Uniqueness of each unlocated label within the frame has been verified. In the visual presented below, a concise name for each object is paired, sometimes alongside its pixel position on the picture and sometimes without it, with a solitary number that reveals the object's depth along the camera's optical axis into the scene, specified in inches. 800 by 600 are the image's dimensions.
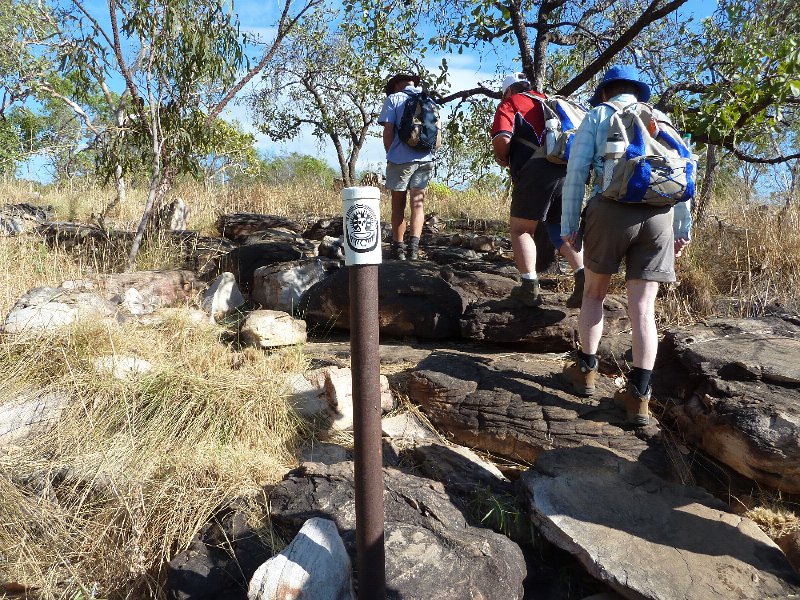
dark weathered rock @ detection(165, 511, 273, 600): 102.2
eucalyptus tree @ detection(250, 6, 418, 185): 634.2
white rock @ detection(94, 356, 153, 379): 153.1
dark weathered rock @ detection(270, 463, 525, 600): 97.5
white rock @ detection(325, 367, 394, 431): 155.3
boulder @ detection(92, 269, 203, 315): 210.4
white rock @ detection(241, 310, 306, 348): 189.9
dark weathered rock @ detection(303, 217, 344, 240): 373.1
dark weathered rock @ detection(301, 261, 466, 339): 206.5
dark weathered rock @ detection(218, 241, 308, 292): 270.2
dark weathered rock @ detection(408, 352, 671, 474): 141.3
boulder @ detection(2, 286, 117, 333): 172.6
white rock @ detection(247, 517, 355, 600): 90.4
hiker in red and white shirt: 181.9
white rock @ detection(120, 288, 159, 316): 206.8
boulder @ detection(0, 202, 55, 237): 291.4
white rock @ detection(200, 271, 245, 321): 226.2
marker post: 79.8
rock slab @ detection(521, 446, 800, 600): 98.6
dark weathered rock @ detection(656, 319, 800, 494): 120.6
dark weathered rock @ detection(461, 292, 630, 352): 190.7
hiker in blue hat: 131.5
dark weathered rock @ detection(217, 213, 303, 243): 365.7
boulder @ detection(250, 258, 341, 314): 231.0
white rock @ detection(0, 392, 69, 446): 141.1
